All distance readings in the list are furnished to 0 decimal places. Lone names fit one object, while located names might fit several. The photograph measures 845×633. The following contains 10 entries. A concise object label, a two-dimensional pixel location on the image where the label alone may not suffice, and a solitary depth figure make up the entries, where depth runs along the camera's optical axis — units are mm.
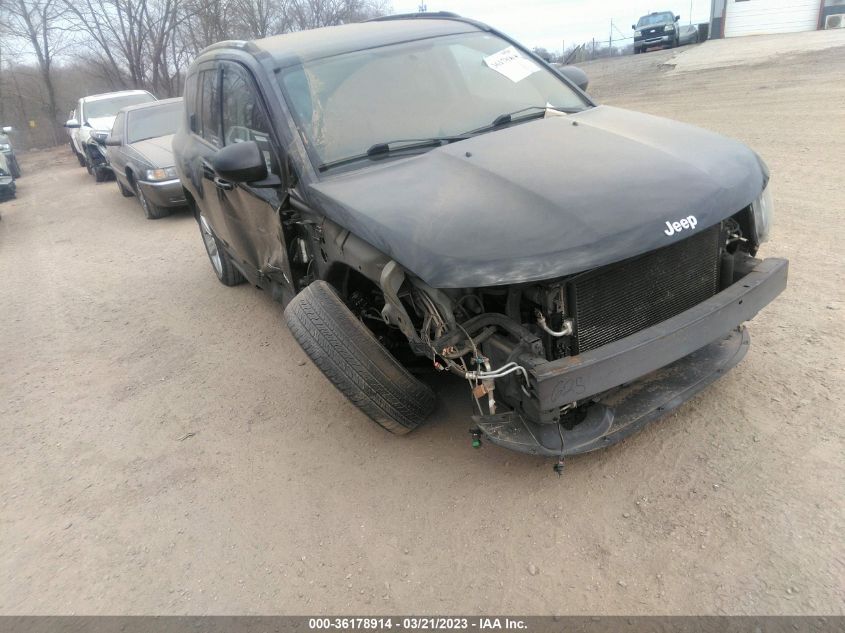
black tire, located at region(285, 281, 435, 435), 2916
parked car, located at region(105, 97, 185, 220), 8555
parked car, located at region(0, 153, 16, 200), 12414
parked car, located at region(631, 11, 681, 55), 27516
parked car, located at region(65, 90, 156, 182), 12953
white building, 26238
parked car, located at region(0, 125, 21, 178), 14695
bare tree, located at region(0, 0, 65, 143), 23312
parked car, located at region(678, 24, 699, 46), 28812
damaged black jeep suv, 2389
